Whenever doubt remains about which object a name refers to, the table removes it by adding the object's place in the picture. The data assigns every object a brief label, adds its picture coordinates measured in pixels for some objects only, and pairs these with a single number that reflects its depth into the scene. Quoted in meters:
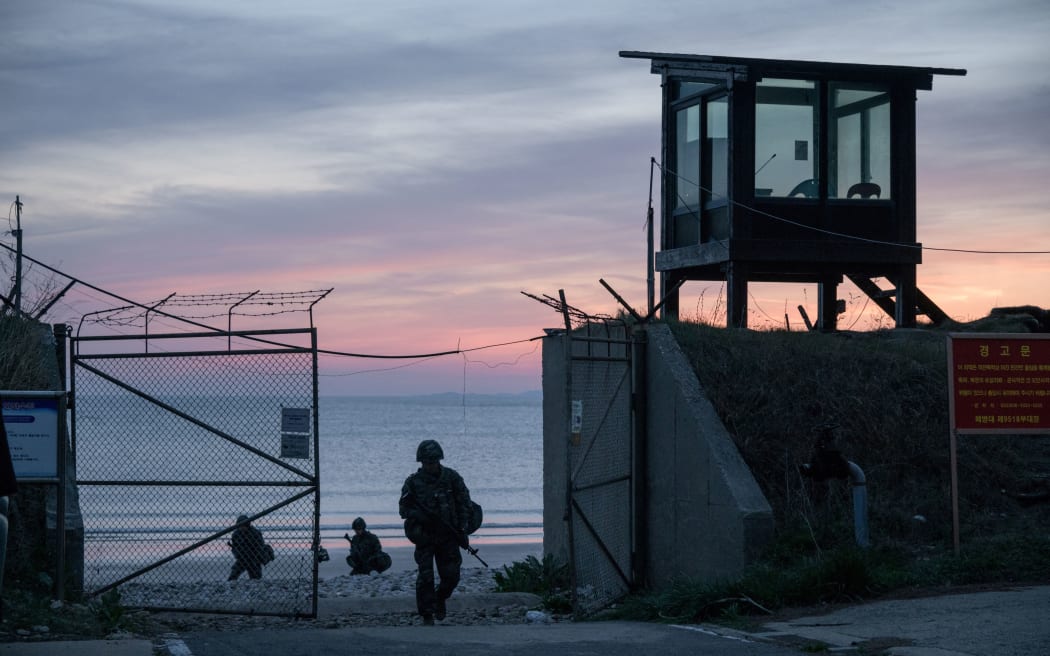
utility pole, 13.66
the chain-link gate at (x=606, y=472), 12.50
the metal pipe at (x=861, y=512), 11.17
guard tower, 17.06
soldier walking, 10.74
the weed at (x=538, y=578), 13.74
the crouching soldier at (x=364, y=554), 17.75
